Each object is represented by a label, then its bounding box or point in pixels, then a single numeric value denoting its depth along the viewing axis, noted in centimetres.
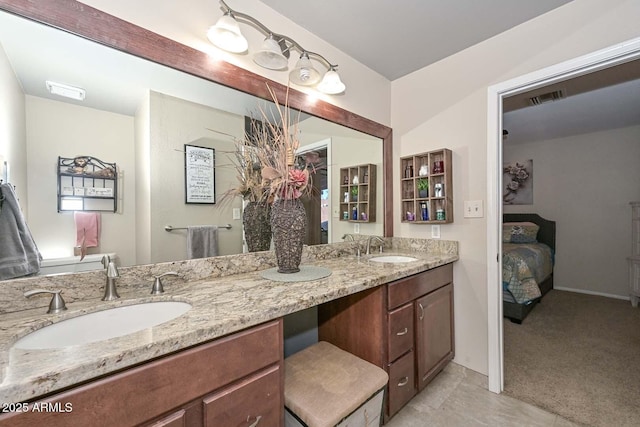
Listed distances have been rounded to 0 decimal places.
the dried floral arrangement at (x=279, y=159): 134
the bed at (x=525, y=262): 278
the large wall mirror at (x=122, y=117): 95
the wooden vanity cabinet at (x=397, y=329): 139
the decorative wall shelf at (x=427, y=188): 200
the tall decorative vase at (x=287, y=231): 136
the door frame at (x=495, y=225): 176
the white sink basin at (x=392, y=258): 198
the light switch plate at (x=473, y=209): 189
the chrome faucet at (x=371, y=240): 211
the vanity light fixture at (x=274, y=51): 129
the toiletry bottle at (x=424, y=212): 211
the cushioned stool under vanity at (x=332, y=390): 96
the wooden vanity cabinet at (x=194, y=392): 57
